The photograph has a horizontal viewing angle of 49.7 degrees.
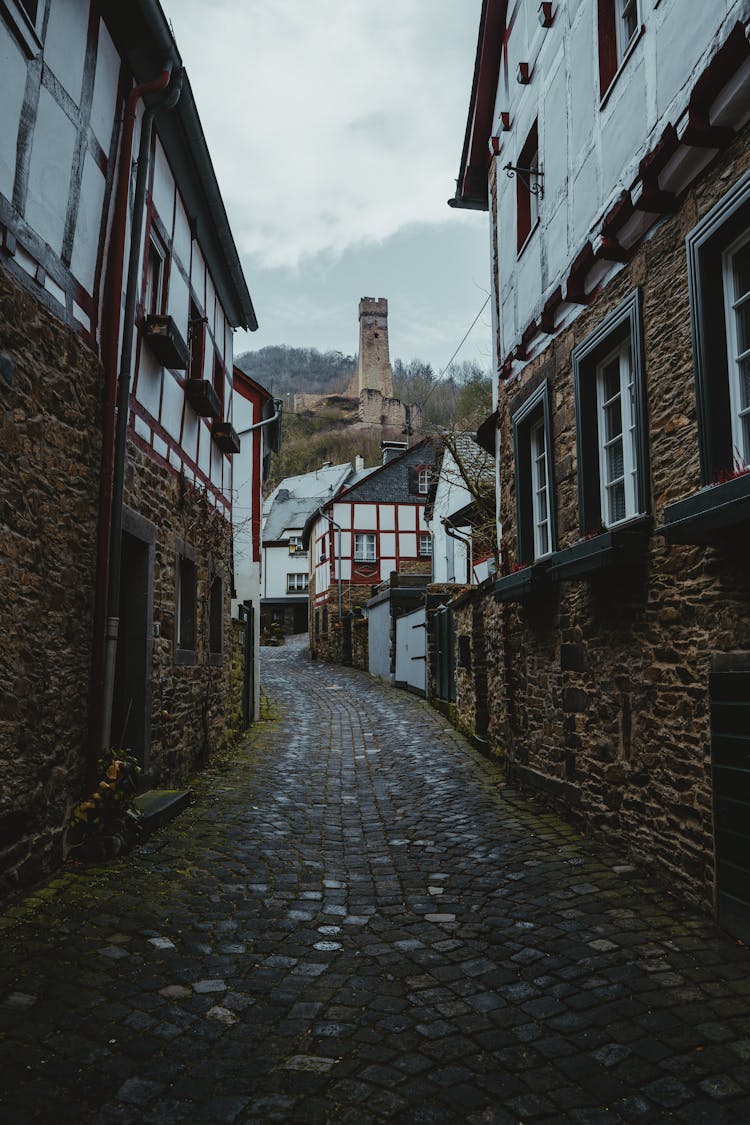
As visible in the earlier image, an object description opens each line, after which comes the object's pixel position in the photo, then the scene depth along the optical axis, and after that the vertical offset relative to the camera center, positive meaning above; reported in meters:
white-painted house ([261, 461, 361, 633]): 43.31 +4.32
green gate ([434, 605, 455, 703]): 12.96 -0.05
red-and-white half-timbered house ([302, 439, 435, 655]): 29.91 +4.47
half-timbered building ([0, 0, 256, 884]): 4.38 +1.71
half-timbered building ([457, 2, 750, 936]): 4.07 +1.17
